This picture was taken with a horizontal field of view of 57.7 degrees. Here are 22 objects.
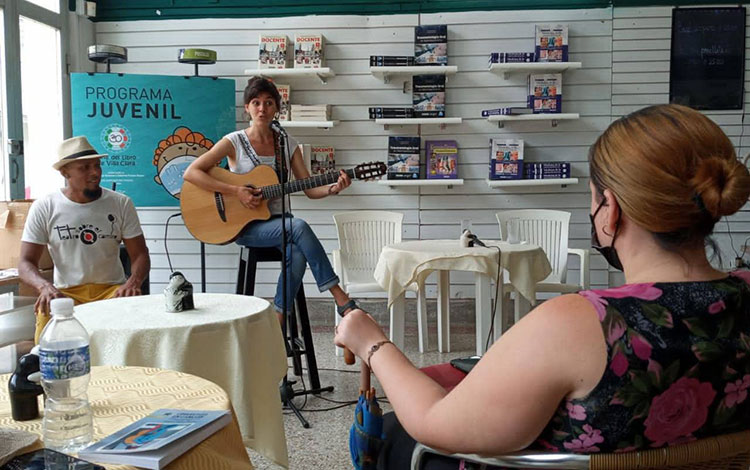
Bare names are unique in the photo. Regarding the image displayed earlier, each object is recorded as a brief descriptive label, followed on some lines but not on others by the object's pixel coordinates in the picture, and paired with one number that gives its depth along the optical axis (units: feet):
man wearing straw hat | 11.25
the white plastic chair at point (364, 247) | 15.19
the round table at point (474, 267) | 13.17
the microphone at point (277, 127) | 10.58
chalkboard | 17.26
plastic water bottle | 3.85
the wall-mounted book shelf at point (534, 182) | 17.31
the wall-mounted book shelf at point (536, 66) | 16.93
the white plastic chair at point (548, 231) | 16.10
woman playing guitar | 12.19
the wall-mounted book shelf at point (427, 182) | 17.58
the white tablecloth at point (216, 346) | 7.38
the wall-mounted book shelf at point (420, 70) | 17.13
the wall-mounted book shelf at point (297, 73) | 17.44
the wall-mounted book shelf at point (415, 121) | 17.46
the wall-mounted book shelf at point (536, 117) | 17.04
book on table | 3.50
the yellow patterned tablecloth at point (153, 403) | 3.94
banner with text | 16.87
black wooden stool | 12.16
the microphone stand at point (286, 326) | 10.72
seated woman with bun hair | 3.17
